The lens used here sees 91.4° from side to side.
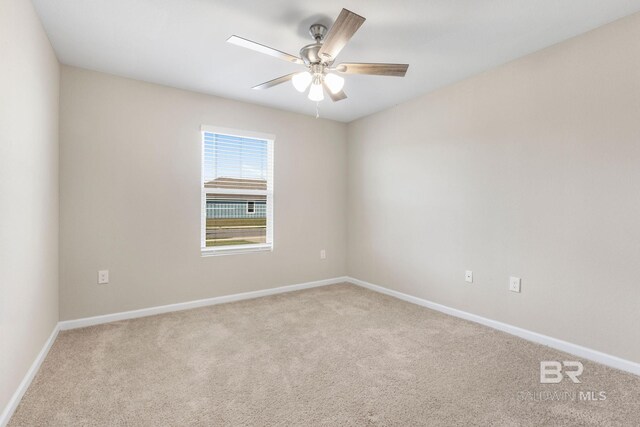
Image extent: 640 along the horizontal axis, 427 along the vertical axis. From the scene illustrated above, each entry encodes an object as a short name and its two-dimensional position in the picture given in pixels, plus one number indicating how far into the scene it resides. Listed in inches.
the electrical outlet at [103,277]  112.7
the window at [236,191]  136.6
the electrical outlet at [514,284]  102.6
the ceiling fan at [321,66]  71.7
